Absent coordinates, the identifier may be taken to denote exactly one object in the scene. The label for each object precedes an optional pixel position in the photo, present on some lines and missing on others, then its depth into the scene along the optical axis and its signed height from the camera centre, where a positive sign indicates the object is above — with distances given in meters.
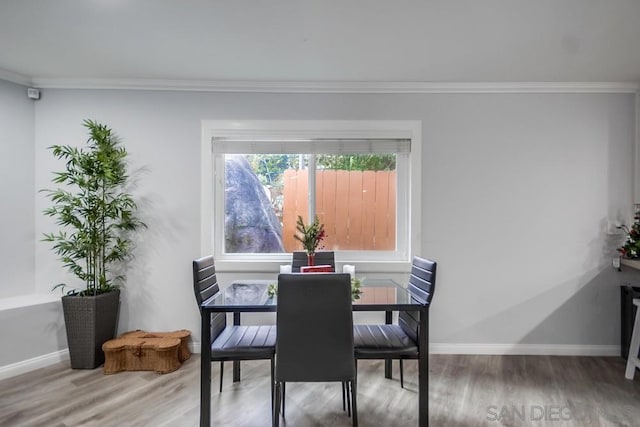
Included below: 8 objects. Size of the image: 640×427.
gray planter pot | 2.73 -0.94
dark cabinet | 2.87 -0.88
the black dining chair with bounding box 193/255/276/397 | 2.04 -0.82
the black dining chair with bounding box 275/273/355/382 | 1.75 -0.61
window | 3.16 +0.14
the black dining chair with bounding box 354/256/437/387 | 2.02 -0.80
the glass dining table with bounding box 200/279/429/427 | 1.92 -0.55
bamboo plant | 2.78 +0.00
